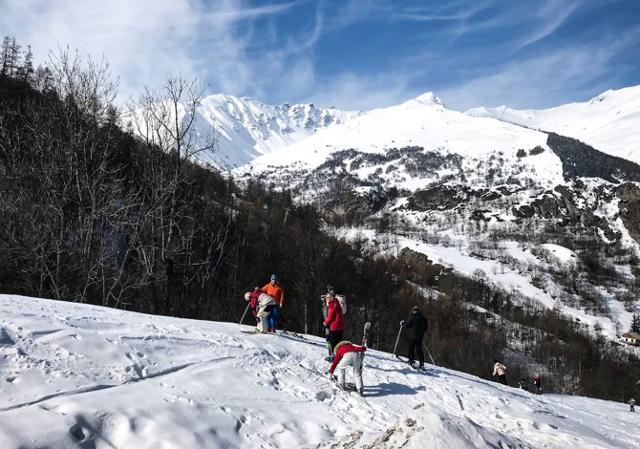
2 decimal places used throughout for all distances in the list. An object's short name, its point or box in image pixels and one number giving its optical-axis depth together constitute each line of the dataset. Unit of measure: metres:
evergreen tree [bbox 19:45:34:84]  82.09
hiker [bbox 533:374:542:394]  32.06
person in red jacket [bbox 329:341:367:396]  11.55
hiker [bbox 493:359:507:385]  24.69
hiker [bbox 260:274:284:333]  15.20
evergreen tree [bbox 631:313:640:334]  153.75
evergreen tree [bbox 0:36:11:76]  95.93
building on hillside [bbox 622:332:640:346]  143.62
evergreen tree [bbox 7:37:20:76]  93.12
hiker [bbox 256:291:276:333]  14.93
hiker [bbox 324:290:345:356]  13.55
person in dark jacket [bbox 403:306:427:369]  15.71
